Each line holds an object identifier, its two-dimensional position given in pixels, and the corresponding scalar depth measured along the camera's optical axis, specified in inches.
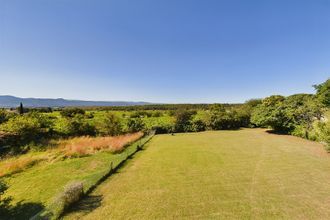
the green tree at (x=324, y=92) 1247.2
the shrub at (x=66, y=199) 293.3
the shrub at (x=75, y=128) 1138.0
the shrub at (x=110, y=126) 1096.2
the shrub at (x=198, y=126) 1292.3
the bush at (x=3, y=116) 1193.2
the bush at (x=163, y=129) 1249.4
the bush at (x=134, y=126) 1180.2
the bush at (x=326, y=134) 578.8
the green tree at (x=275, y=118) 997.8
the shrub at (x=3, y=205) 286.0
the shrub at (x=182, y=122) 1284.4
